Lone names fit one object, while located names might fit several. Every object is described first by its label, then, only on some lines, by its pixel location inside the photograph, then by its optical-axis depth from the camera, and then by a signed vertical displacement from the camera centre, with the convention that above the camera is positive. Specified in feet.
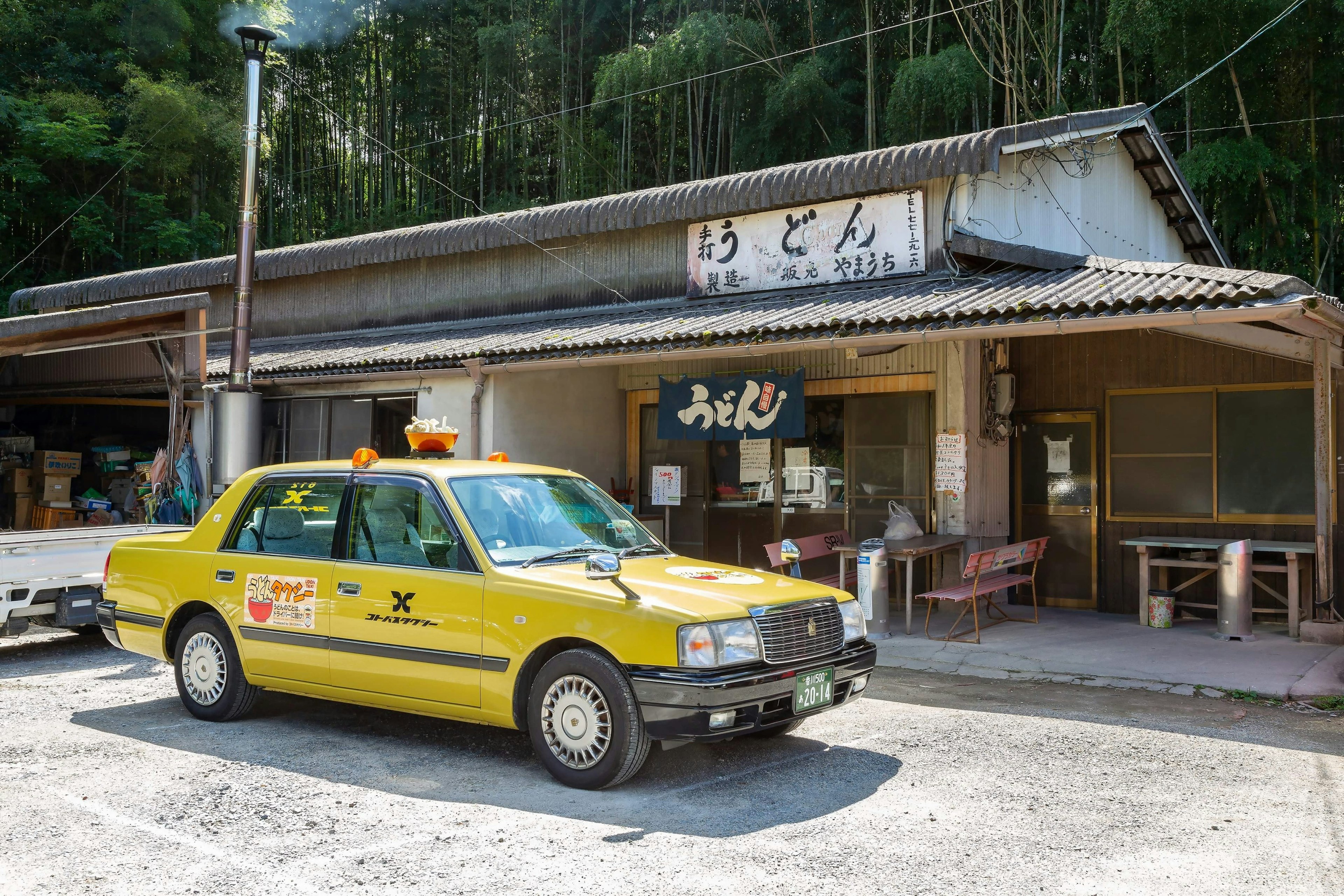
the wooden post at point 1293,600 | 30.14 -3.57
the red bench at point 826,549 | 33.99 -2.56
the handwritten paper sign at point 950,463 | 34.94 +0.29
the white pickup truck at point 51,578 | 27.02 -2.86
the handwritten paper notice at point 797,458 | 40.14 +0.51
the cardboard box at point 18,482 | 46.57 -0.61
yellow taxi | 16.34 -2.49
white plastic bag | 35.09 -1.83
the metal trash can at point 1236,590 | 29.76 -3.28
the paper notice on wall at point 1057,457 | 37.60 +0.56
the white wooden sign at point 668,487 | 41.96 -0.64
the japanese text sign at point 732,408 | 36.04 +2.24
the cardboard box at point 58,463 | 46.70 +0.23
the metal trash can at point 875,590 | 31.42 -3.52
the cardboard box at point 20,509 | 46.50 -1.78
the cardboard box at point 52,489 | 46.39 -0.89
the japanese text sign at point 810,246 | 36.94 +8.27
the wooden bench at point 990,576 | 29.17 -3.14
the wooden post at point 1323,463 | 27.04 +0.26
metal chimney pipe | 37.81 +8.55
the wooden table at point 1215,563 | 30.25 -2.75
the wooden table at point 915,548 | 31.17 -2.29
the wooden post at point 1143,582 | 33.12 -3.41
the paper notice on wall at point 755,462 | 41.11 +0.37
